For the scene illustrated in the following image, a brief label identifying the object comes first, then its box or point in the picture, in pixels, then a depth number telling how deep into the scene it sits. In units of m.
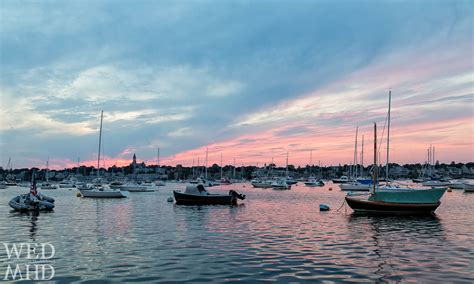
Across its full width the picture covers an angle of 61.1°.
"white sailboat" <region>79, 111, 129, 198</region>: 74.56
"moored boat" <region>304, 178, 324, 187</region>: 163.62
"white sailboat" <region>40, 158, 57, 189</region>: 129.25
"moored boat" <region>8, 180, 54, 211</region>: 42.78
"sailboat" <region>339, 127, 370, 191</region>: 110.53
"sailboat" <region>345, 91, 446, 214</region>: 40.94
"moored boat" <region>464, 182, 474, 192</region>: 110.34
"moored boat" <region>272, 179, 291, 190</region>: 128.62
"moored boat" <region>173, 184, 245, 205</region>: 56.47
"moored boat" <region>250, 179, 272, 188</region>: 139.26
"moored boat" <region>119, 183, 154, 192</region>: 105.69
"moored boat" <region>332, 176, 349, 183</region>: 165.57
